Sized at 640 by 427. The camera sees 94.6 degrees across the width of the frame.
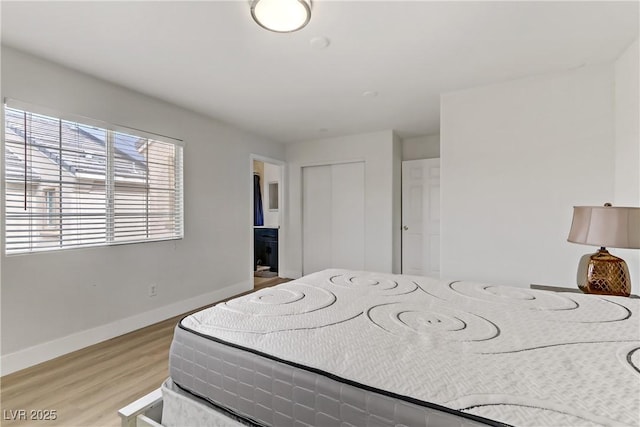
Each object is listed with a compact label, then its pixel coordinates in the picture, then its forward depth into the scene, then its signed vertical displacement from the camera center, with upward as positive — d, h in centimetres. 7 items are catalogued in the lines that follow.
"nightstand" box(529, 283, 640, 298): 216 -58
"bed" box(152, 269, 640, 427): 71 -45
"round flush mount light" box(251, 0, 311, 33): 164 +115
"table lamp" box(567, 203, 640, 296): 177 -17
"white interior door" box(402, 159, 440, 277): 444 -8
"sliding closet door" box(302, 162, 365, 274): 465 -7
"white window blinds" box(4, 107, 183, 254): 219 +25
